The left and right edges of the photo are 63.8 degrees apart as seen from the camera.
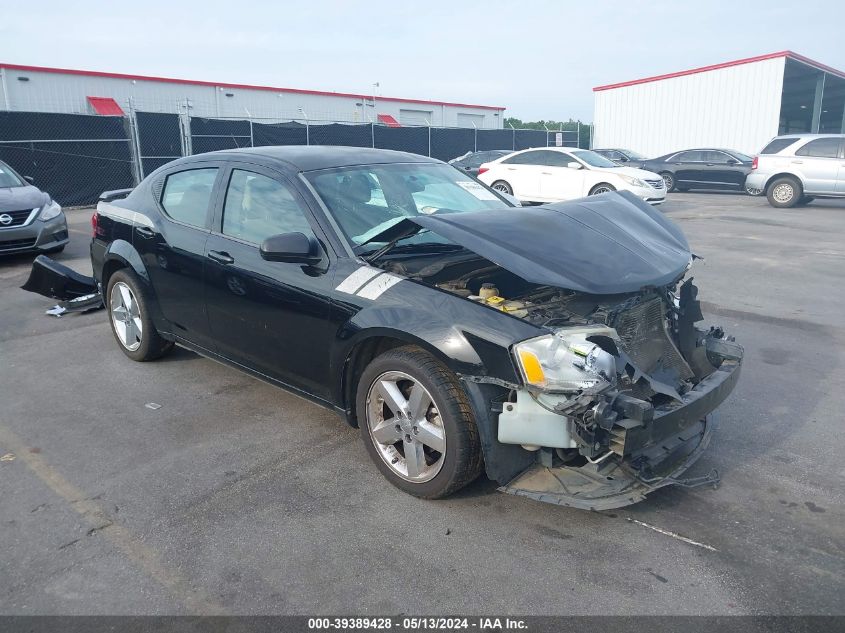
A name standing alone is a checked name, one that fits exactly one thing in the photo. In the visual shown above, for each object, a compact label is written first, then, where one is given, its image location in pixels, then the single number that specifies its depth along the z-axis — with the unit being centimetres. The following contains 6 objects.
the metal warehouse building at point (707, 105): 2758
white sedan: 1561
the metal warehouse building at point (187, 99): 2545
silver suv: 1648
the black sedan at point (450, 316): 305
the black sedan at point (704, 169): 2084
